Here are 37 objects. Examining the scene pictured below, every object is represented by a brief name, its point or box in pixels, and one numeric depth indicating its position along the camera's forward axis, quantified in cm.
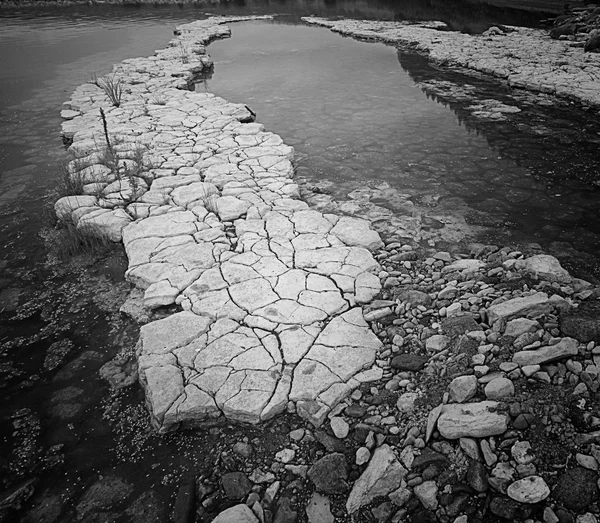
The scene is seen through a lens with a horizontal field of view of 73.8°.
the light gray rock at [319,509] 189
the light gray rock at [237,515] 189
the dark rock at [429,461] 195
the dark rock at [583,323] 234
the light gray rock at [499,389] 212
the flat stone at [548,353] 223
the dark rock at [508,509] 171
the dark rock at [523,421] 197
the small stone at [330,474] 199
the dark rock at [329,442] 217
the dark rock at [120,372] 268
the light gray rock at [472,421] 196
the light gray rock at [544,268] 298
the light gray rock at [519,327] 245
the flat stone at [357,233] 378
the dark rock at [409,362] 252
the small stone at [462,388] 216
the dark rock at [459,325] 264
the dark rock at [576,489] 168
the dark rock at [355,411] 231
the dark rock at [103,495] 202
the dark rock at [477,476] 182
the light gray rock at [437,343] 259
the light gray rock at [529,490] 171
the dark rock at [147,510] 196
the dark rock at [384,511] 182
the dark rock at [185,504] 194
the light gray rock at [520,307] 258
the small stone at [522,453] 184
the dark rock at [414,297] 301
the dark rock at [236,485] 202
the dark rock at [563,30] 1277
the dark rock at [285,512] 191
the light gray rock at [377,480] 189
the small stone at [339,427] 222
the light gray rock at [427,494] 181
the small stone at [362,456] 207
